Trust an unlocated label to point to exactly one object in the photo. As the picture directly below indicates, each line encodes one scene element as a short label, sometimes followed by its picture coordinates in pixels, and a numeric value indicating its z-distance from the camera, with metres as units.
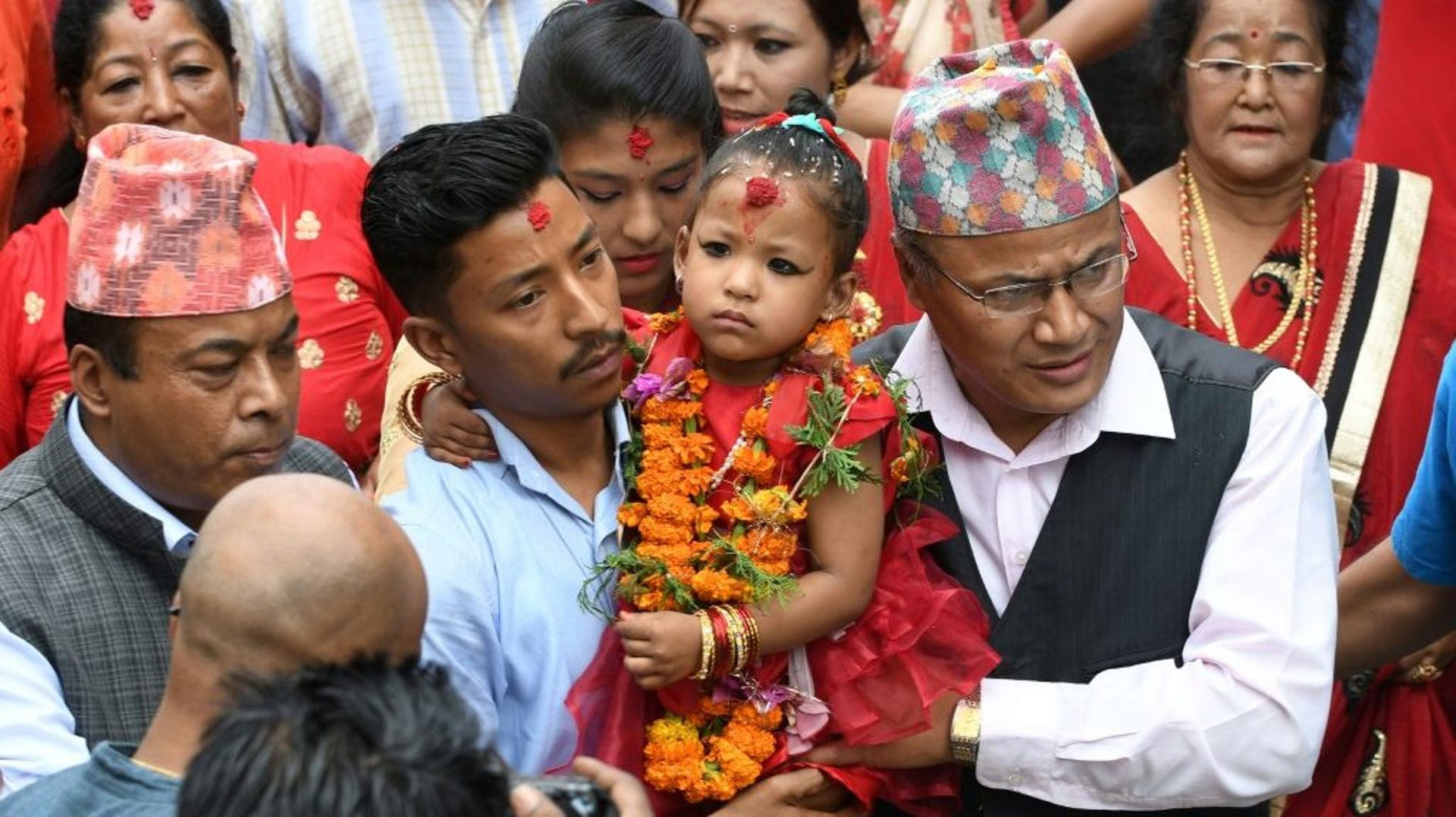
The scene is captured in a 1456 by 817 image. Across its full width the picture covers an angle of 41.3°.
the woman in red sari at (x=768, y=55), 4.62
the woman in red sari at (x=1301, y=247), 4.27
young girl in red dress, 3.07
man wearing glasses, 3.14
